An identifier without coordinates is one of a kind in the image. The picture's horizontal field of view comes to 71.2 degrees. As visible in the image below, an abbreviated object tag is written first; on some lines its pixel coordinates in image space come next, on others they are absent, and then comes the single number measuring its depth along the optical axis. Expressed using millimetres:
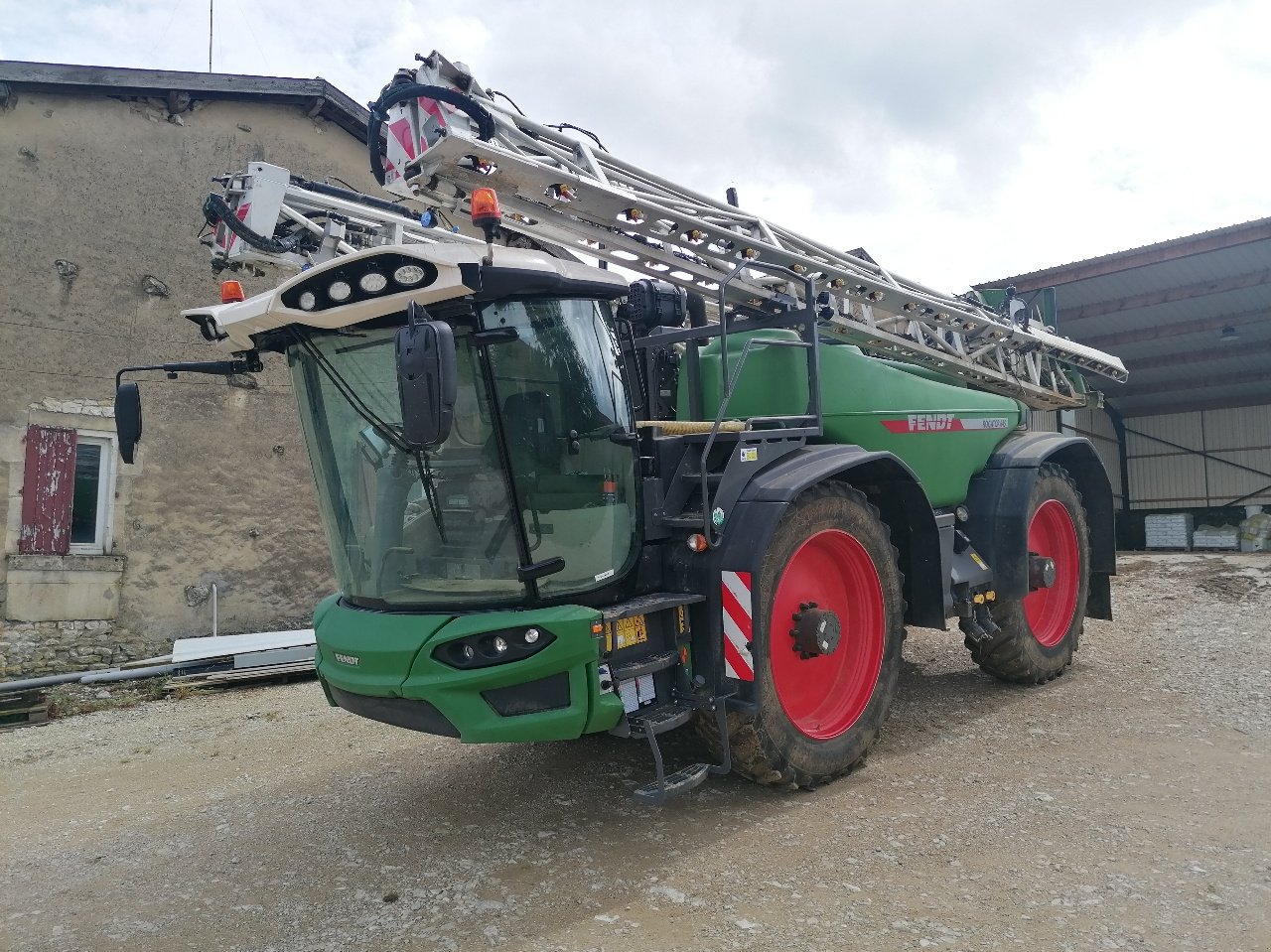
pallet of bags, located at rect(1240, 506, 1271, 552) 15977
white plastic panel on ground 7879
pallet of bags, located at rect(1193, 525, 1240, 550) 16781
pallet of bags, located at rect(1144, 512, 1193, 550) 17656
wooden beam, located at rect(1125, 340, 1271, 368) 15453
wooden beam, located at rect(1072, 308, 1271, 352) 13844
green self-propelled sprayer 3361
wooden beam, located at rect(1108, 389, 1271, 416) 17969
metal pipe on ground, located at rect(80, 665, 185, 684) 7613
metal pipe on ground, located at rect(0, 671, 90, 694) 7295
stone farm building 8023
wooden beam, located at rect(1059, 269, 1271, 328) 12211
